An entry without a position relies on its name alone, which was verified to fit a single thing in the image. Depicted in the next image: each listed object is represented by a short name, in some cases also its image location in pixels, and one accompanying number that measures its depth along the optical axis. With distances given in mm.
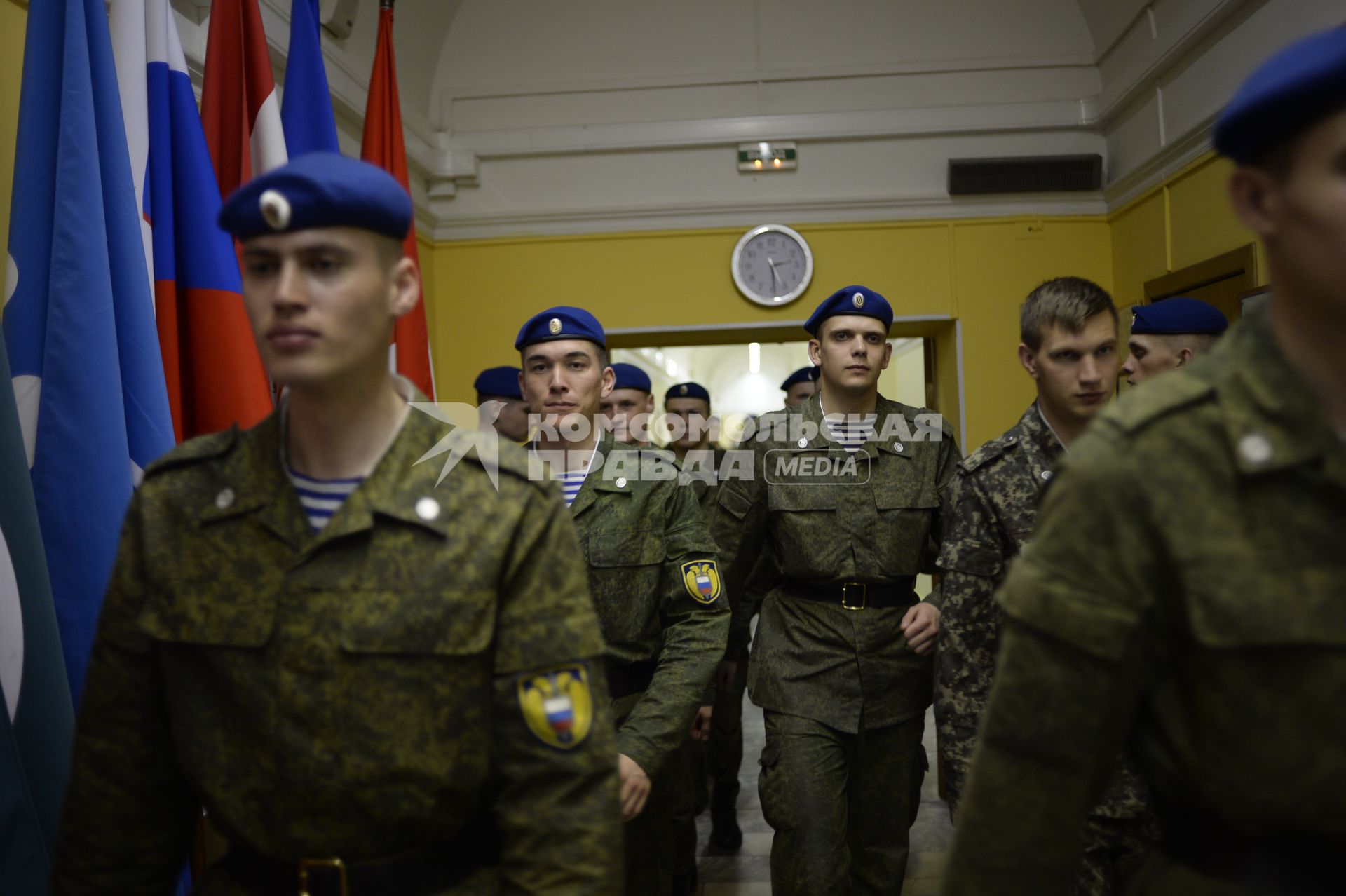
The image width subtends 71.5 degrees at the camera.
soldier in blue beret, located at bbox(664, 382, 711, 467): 5297
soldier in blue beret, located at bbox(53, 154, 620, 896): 1085
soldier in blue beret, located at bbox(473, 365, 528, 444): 3893
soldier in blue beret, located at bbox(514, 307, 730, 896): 2121
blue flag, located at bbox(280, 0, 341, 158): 2699
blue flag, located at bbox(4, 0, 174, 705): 1812
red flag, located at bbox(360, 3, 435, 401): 3188
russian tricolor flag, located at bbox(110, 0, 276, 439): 2195
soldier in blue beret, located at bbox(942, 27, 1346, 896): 813
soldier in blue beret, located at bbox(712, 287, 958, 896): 2523
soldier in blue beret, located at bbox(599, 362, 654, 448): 4445
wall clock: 5863
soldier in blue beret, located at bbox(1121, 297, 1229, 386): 2820
